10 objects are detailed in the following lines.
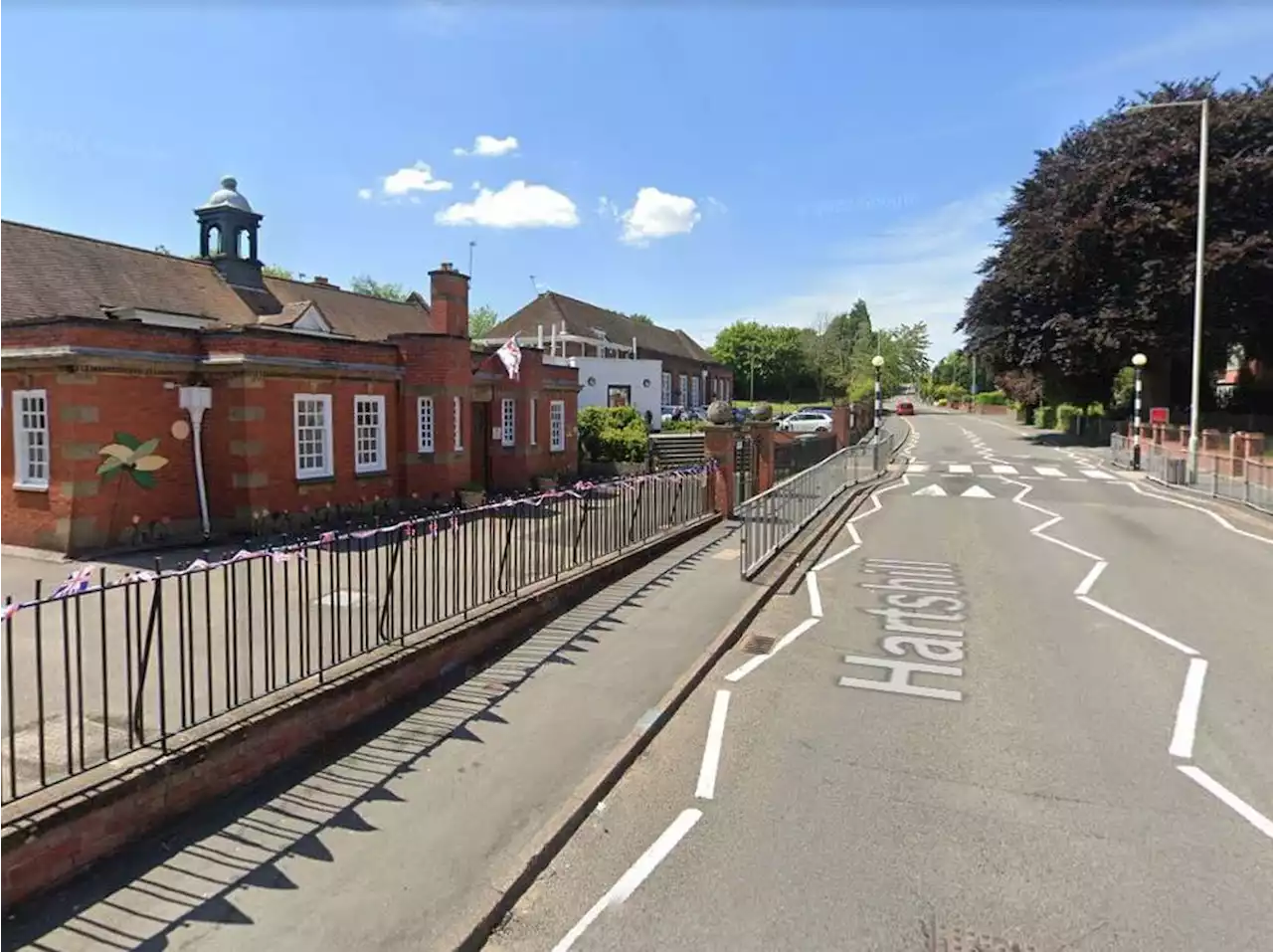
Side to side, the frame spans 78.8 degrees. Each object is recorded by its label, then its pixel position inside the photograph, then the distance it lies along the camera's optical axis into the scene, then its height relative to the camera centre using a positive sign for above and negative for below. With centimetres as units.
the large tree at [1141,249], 3497 +889
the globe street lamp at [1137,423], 2861 +39
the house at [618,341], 5228 +650
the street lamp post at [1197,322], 2280 +332
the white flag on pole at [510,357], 2160 +199
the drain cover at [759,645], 830 -236
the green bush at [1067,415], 4806 +114
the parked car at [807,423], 4172 +42
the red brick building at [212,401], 1356 +54
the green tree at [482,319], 9508 +1396
